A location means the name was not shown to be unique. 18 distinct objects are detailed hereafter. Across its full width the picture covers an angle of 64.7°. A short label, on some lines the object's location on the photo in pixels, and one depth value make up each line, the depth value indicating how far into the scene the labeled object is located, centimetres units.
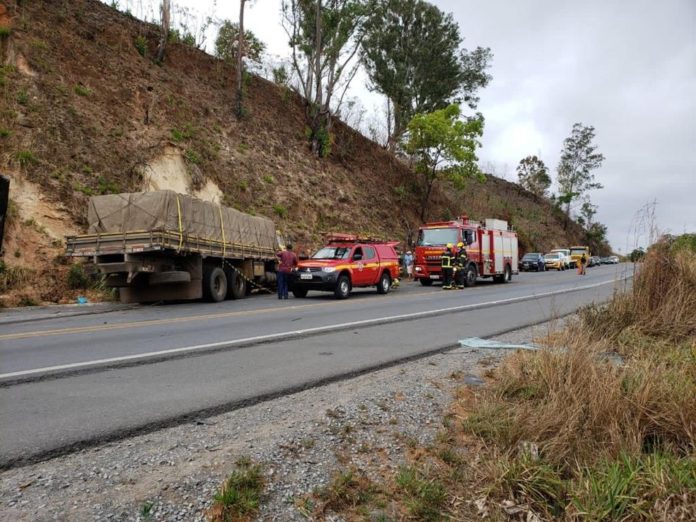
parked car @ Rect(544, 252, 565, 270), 4778
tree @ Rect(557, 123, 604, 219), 6706
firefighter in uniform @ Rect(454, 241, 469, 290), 2147
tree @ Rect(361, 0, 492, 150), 4059
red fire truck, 2270
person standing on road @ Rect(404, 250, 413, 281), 3109
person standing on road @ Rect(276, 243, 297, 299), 1717
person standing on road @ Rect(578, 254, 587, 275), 3384
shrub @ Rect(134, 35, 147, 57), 2784
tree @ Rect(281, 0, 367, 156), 3250
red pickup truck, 1692
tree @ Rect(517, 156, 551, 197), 7244
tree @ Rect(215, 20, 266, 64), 3436
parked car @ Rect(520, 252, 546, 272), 4591
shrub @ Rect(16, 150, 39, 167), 1811
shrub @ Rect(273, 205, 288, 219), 2739
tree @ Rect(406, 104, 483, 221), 3481
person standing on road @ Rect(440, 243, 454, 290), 2106
